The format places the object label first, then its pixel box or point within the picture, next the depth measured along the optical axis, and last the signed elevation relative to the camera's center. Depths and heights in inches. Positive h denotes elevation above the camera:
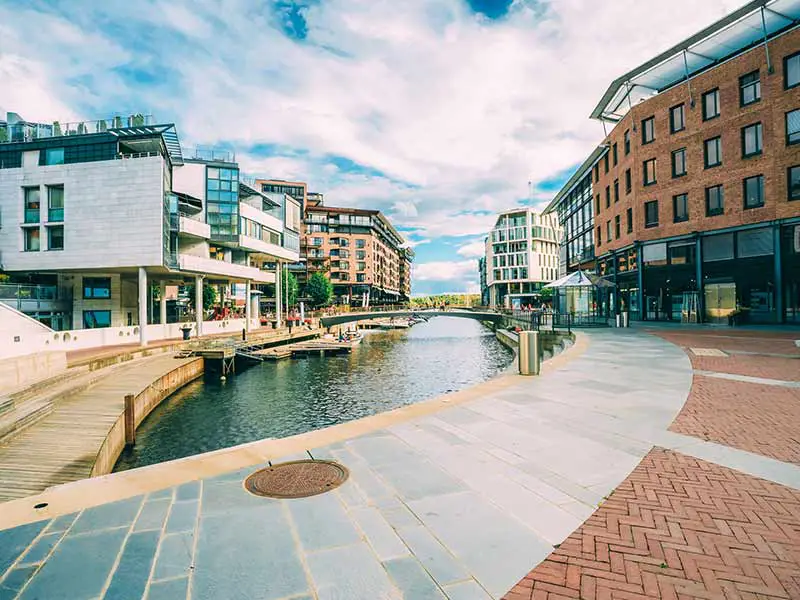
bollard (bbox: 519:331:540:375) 493.7 -54.5
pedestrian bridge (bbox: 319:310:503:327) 2570.6 -51.3
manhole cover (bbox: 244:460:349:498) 198.7 -82.0
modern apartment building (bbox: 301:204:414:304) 4001.0 +569.3
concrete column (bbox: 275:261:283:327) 2034.0 +64.6
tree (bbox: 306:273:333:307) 3378.4 +160.7
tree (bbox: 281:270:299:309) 3144.2 +152.7
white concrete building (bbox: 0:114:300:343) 1186.6 +262.2
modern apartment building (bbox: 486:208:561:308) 4160.9 +492.4
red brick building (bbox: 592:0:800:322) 1042.7 +361.5
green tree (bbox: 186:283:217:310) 2569.9 +101.0
